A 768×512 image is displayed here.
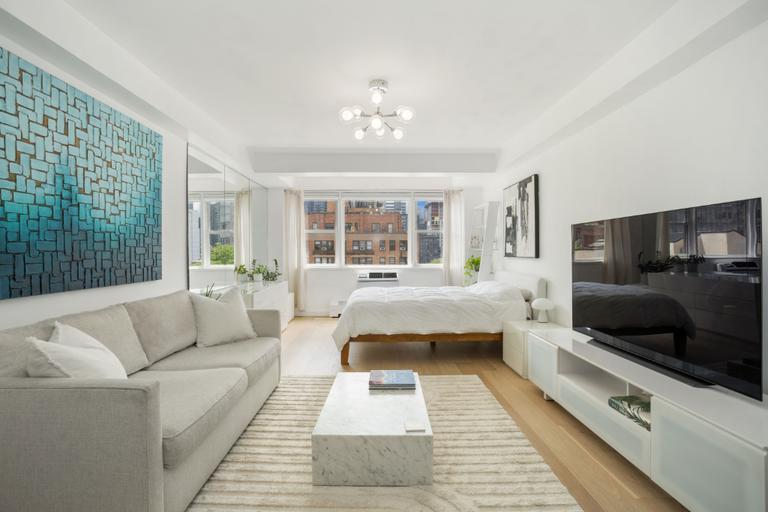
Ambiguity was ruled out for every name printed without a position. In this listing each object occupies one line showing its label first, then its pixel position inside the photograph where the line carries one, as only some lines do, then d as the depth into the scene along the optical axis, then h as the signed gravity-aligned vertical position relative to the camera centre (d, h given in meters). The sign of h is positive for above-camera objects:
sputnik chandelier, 3.04 +1.18
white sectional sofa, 1.44 -0.71
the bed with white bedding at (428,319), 3.96 -0.62
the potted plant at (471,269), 6.08 -0.17
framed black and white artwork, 4.32 +0.48
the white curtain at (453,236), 6.72 +0.37
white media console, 1.39 -0.77
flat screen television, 1.65 -0.17
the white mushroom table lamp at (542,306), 3.75 -0.47
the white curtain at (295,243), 6.61 +0.26
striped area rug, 1.77 -1.11
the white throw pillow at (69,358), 1.56 -0.42
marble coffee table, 1.85 -0.94
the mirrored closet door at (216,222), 3.78 +0.41
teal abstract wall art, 1.92 +0.41
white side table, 3.45 -0.78
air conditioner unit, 6.55 -0.35
